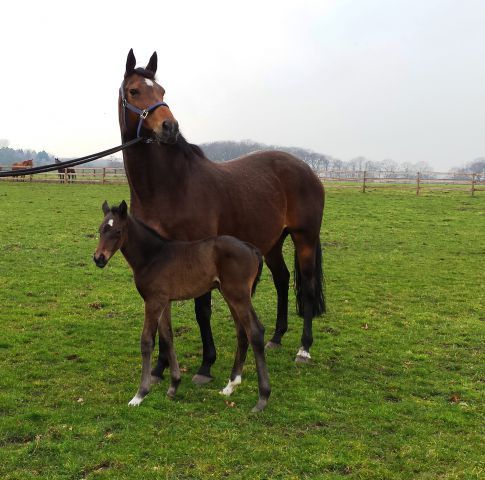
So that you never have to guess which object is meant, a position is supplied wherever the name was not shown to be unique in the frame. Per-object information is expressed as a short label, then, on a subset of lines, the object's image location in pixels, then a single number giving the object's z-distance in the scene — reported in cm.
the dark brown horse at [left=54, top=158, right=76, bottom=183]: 3206
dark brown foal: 437
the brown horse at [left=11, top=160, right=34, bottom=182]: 3191
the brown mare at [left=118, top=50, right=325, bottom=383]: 455
